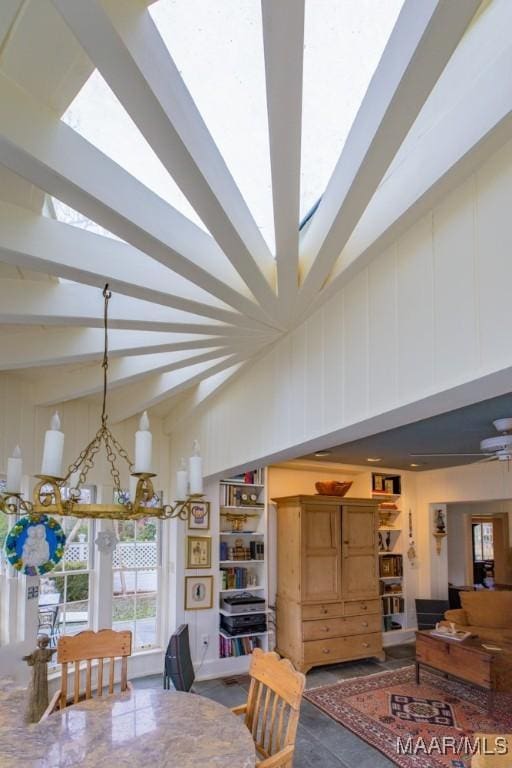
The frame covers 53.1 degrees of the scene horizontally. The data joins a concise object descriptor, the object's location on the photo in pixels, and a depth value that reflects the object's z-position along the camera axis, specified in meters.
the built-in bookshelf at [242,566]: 5.31
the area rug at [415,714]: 3.67
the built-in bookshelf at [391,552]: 6.55
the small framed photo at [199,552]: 5.29
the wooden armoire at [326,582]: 5.42
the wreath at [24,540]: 4.09
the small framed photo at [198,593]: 5.21
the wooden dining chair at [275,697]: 2.35
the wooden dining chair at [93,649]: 3.12
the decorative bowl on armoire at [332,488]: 6.02
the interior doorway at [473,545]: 8.59
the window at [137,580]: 5.07
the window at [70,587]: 4.52
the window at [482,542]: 9.46
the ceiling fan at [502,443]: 3.59
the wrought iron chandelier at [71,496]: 1.79
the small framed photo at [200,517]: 5.34
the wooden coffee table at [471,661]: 4.30
